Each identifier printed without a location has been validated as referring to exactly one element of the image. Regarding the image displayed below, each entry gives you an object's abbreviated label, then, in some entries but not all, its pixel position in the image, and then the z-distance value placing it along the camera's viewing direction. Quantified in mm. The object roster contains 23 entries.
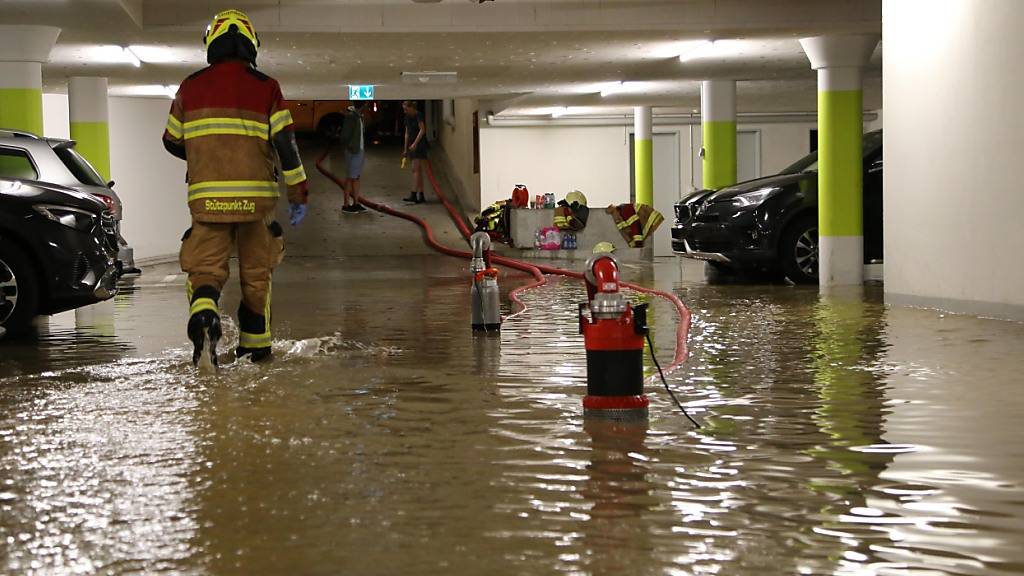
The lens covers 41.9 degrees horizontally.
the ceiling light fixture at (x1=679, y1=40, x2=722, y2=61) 16188
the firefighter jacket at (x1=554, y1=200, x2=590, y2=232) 21734
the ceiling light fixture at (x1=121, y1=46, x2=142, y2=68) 15816
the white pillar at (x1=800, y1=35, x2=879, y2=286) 14641
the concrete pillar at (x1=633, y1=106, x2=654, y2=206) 28156
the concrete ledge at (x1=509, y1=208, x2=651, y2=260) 22359
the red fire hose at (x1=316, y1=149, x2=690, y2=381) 7809
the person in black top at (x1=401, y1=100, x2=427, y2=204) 27469
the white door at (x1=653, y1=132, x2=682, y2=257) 30500
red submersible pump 5164
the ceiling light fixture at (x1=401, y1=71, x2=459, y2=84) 19203
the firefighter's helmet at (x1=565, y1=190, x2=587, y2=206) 21766
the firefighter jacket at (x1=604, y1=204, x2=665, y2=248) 20500
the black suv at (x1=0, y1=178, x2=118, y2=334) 8883
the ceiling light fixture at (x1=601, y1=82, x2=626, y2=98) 22484
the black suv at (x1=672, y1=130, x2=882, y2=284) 14414
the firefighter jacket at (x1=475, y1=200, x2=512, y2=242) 23078
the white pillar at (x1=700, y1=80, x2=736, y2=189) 21078
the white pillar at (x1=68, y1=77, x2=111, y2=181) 18953
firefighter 7281
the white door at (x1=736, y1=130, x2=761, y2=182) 30541
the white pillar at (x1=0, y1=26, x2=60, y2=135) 13719
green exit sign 22178
